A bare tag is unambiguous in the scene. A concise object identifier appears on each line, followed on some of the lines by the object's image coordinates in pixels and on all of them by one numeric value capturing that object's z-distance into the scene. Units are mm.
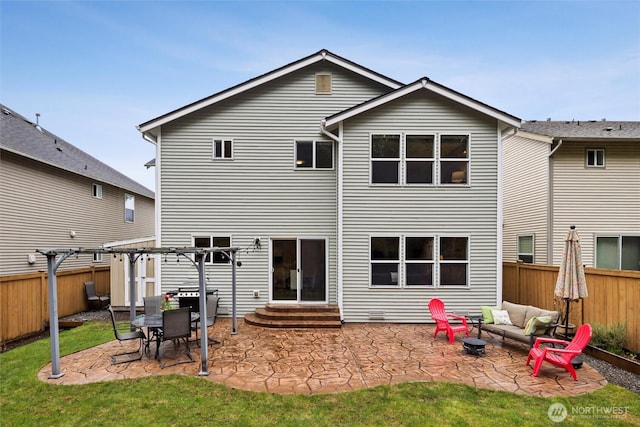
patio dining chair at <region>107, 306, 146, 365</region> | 6879
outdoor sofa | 6977
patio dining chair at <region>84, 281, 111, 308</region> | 11883
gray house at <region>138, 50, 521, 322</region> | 9984
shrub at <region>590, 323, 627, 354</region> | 7023
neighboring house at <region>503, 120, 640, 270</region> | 11492
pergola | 6066
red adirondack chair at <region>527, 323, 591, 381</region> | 5805
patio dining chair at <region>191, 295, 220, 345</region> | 7890
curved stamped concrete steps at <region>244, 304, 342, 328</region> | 9570
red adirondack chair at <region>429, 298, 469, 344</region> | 8127
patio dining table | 7019
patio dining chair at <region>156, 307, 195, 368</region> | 6637
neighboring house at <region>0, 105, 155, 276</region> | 11039
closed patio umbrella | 6820
